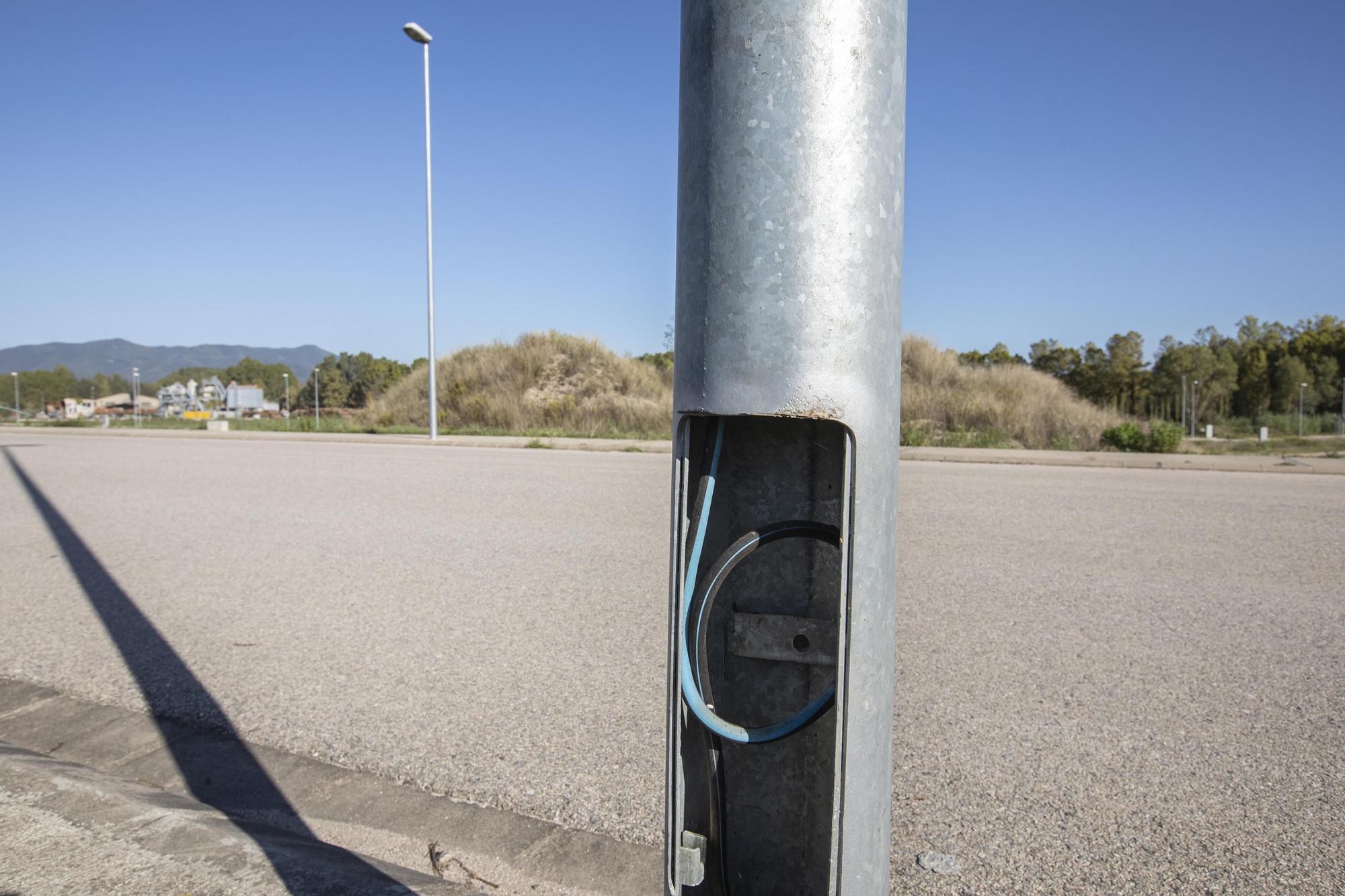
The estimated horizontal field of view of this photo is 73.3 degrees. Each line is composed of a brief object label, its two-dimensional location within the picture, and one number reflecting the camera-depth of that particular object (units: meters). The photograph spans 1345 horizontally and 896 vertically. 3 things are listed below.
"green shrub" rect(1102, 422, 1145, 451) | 18.81
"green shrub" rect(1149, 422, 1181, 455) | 18.17
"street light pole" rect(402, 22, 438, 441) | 21.73
